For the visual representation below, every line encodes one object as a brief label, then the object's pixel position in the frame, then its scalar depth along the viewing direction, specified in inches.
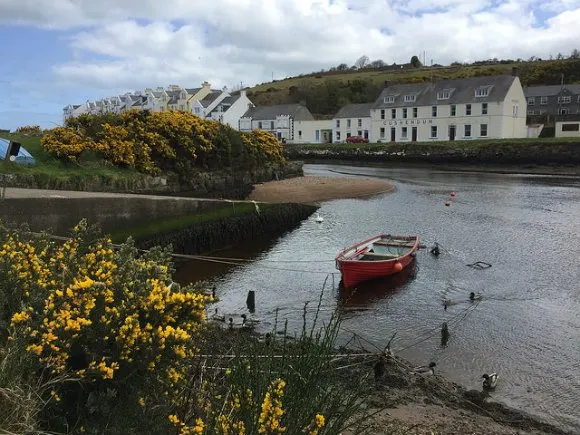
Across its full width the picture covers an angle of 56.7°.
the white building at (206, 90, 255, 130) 3400.6
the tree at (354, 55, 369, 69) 6023.6
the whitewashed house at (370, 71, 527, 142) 2554.1
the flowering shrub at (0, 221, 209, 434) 132.7
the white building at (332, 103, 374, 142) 3122.5
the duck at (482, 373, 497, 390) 350.9
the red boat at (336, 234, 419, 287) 593.0
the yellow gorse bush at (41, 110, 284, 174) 824.3
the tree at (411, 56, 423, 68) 5482.3
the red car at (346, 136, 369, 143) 3025.3
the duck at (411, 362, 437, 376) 363.5
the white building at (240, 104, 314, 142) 3417.8
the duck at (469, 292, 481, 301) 548.1
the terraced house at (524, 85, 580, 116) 2970.0
